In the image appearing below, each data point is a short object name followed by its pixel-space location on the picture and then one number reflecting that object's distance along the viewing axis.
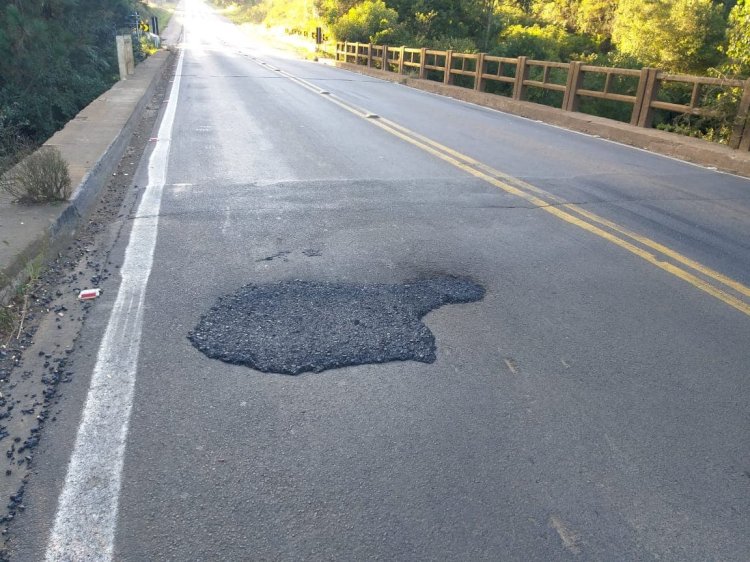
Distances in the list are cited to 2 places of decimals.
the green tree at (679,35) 26.80
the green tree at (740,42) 12.96
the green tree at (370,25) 36.22
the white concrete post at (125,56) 17.69
